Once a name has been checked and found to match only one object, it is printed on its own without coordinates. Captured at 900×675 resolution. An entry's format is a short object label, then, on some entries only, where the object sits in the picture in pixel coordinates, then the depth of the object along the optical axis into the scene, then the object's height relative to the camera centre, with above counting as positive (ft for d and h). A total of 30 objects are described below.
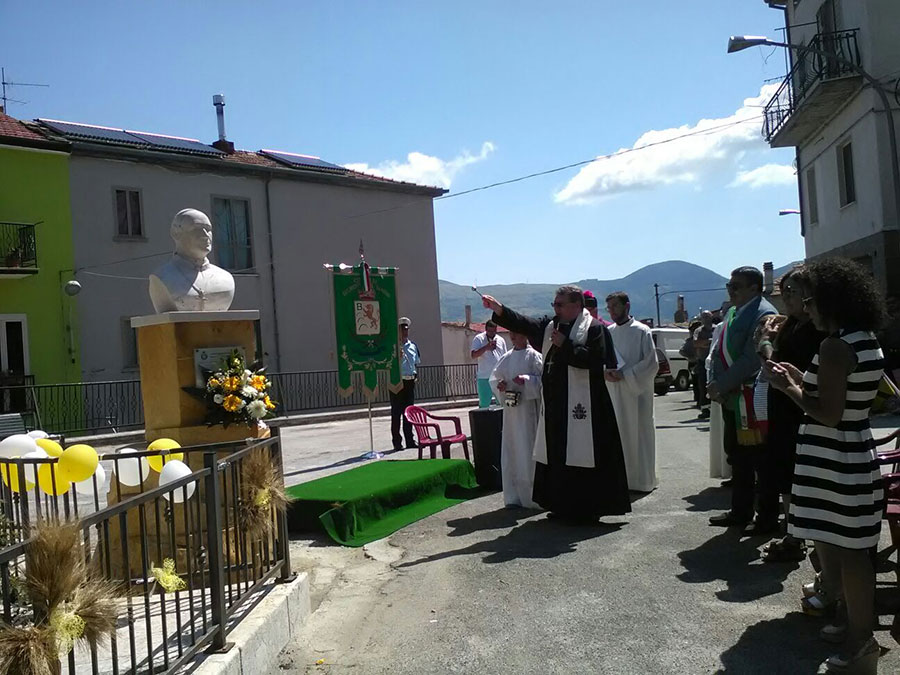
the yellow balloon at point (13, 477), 14.75 -1.94
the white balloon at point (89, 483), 15.96 -2.25
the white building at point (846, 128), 59.31 +14.92
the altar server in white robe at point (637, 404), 26.78 -2.42
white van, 88.79 -3.47
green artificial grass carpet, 23.21 -4.51
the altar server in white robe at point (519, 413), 25.45 -2.34
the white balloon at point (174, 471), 13.94 -1.85
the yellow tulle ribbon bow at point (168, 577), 11.60 -2.97
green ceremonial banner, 40.45 +1.08
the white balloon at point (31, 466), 15.30 -1.76
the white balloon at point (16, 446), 15.57 -1.41
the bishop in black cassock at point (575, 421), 22.61 -2.41
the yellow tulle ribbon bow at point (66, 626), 8.25 -2.54
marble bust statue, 19.90 +1.92
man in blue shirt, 43.98 -2.77
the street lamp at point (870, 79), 48.34 +15.06
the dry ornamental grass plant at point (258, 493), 14.83 -2.45
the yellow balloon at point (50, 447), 15.60 -1.47
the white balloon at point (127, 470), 15.93 -2.06
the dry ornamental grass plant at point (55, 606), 7.75 -2.37
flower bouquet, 19.02 -0.93
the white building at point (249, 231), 71.41 +11.67
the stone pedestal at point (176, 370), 19.24 -0.25
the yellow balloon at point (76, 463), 14.21 -1.64
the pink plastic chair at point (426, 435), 34.17 -3.83
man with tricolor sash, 20.43 -1.55
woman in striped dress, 11.84 -1.84
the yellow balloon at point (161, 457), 15.37 -1.76
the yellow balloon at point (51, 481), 14.26 -1.93
